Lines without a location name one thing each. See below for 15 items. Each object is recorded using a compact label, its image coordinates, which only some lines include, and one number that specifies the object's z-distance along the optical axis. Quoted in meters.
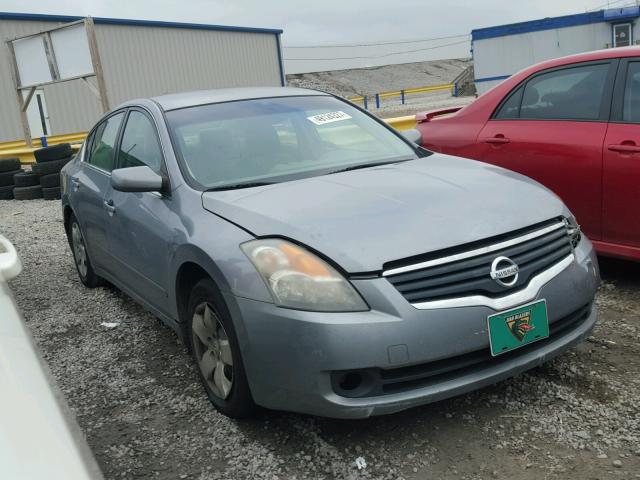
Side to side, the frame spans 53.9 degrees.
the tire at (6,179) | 10.79
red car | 3.70
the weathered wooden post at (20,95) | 13.75
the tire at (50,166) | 10.18
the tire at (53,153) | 10.06
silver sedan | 2.29
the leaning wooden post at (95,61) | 11.85
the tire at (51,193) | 10.17
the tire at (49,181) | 10.20
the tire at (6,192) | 10.77
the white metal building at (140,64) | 21.22
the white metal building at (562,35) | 21.00
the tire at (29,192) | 10.31
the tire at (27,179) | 10.38
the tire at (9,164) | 10.92
